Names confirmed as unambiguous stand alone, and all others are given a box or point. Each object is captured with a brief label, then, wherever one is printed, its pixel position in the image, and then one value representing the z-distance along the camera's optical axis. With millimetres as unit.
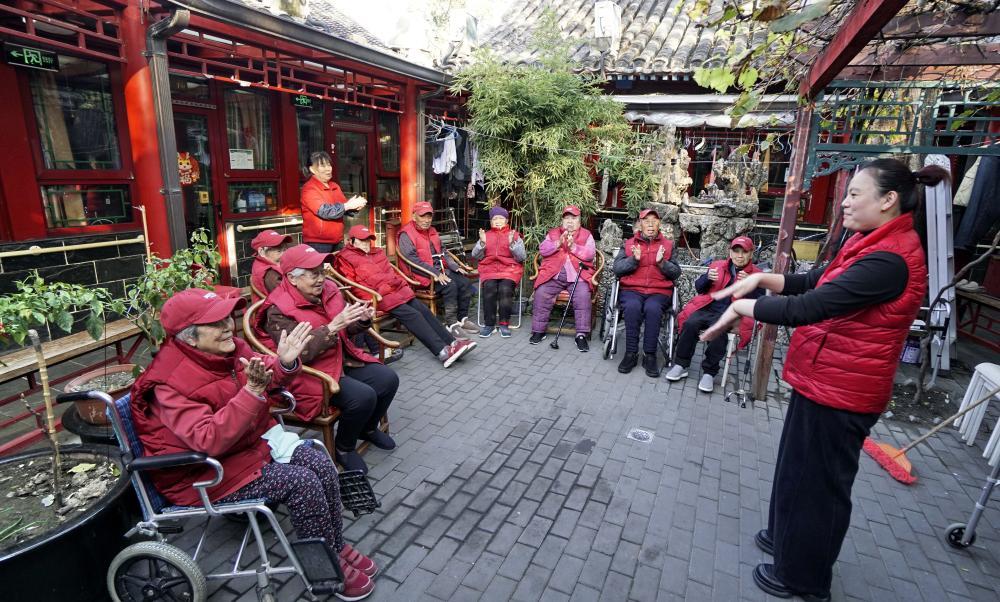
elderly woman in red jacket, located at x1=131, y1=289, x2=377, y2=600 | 2242
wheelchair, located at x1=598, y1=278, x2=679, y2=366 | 5484
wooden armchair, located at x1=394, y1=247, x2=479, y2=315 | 6035
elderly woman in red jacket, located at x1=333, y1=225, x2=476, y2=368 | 5320
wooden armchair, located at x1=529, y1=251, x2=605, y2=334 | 6238
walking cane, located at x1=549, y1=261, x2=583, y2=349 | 6074
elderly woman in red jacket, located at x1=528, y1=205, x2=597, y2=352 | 6207
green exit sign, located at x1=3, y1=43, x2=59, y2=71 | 4383
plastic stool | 3962
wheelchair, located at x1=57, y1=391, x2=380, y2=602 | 2223
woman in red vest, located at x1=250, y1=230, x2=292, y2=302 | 4340
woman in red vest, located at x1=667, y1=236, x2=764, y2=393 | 5008
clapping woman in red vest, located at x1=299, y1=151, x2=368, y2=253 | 5734
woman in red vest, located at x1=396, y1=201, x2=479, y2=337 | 6113
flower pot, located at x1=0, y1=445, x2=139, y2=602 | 2029
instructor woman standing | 2166
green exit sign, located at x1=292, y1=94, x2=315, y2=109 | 7184
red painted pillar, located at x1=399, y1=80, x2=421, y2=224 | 7758
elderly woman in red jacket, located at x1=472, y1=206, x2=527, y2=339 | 6430
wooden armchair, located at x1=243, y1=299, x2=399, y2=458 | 3170
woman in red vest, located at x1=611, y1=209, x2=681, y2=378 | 5477
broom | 3662
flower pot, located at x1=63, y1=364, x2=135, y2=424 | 3016
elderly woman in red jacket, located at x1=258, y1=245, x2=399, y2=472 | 3240
